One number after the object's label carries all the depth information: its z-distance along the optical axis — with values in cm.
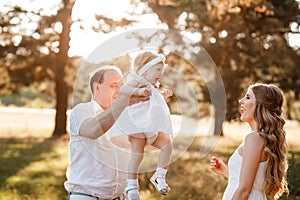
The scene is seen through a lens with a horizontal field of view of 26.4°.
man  404
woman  419
